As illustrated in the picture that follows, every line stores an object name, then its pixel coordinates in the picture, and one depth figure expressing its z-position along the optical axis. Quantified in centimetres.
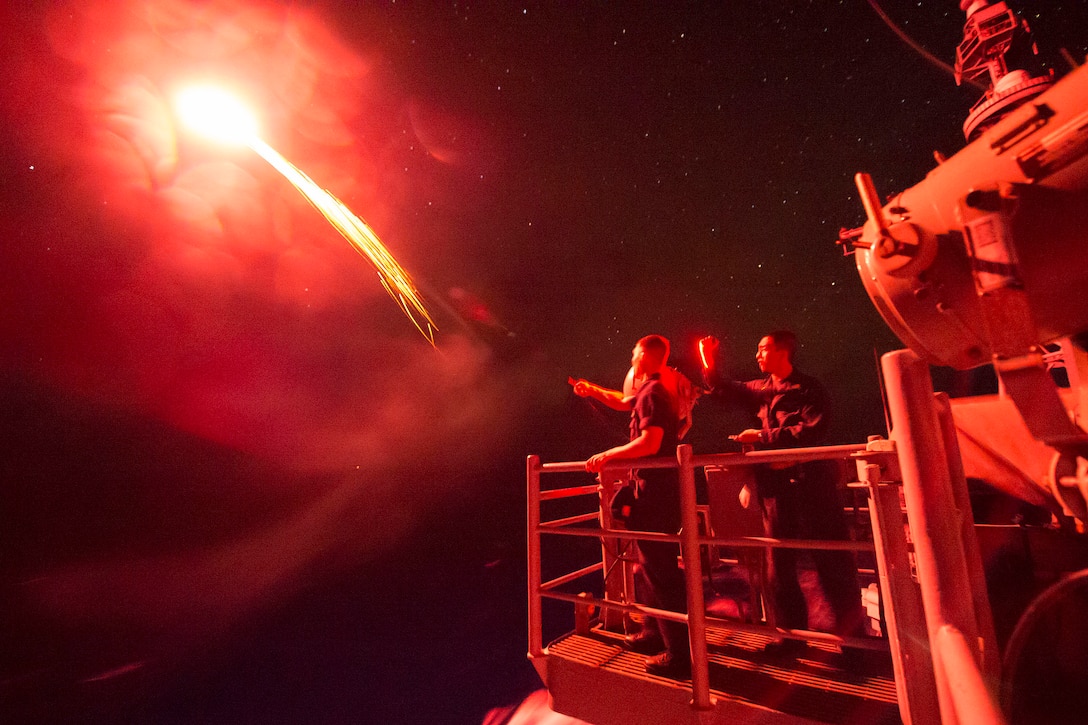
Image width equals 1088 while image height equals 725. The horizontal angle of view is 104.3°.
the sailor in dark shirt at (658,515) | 272
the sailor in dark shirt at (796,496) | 271
